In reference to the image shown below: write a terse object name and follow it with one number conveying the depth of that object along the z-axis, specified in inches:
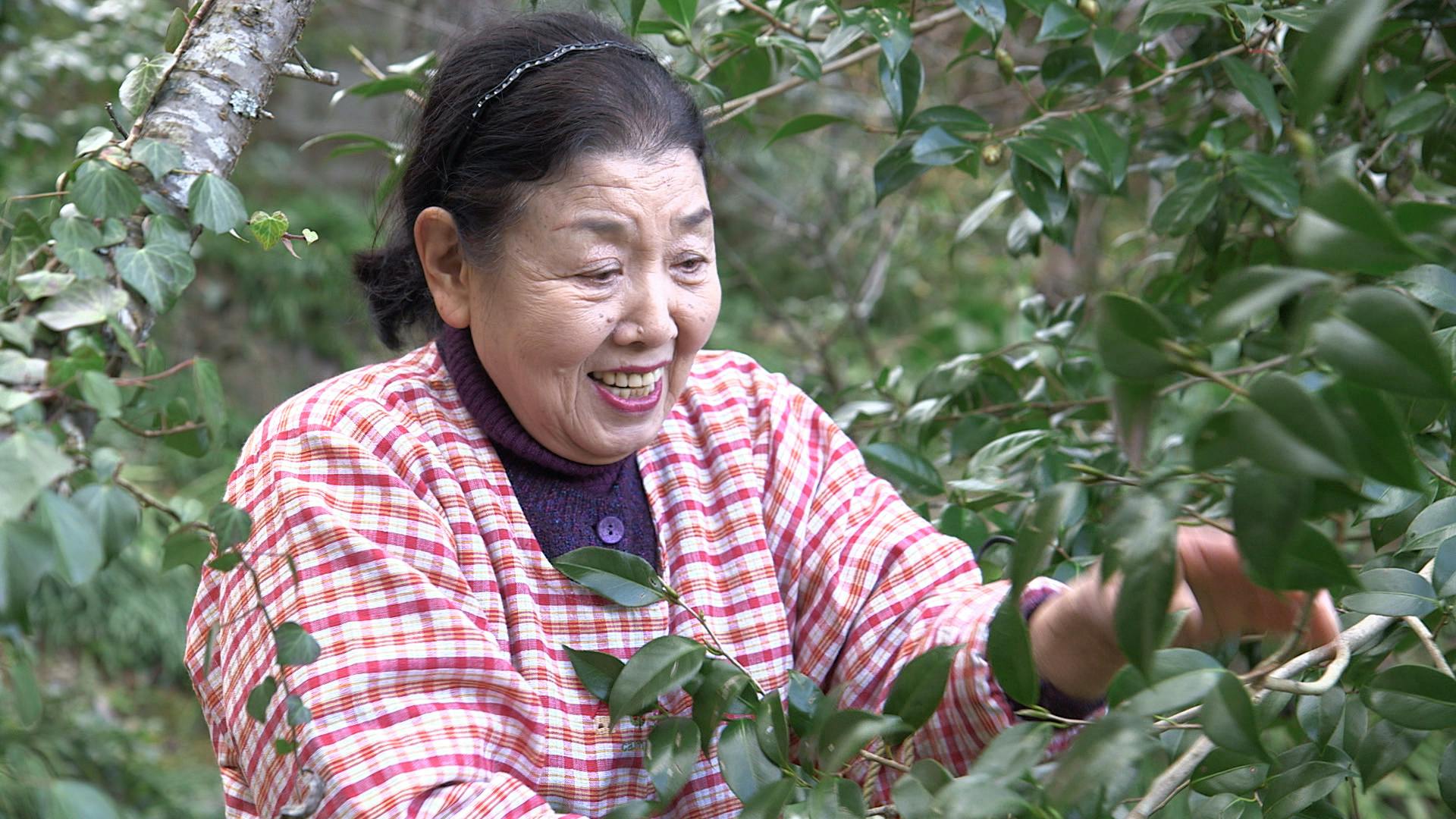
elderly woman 104.6
